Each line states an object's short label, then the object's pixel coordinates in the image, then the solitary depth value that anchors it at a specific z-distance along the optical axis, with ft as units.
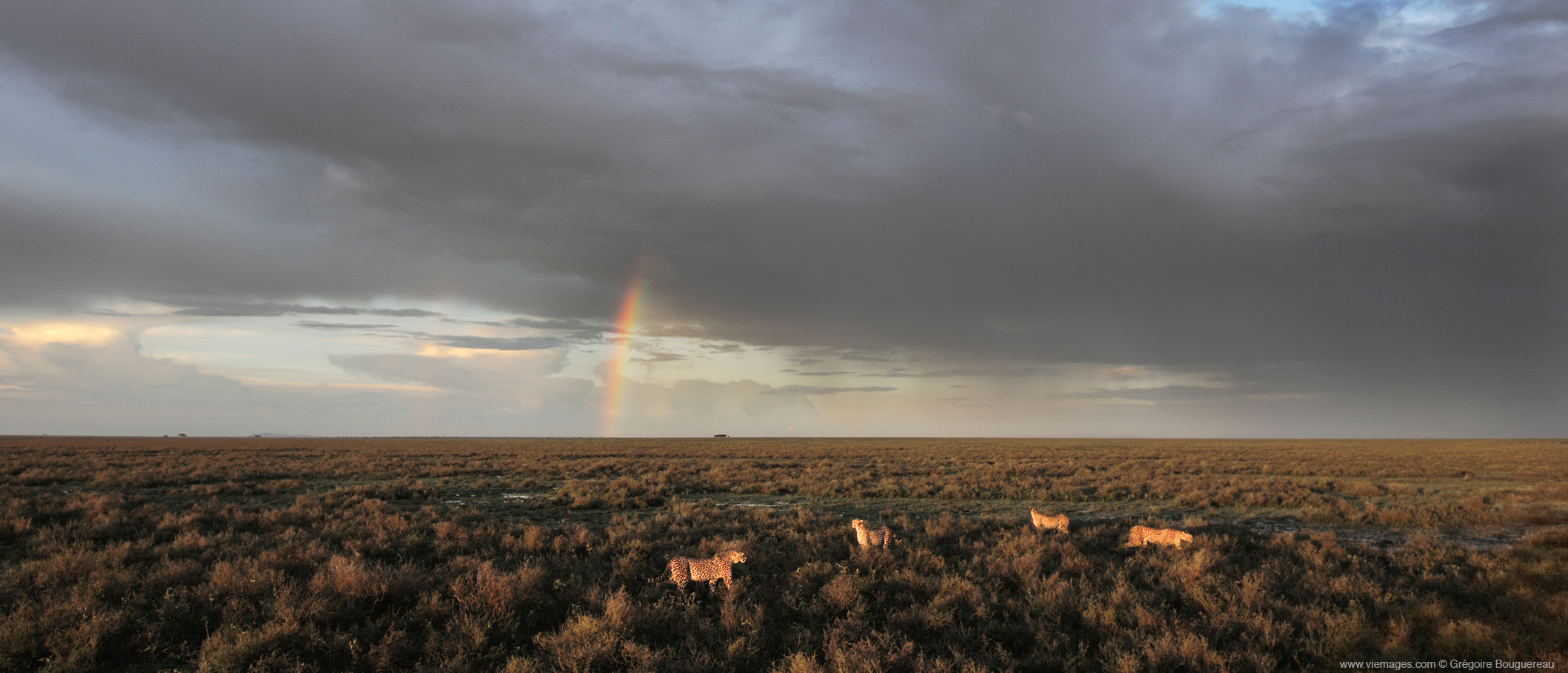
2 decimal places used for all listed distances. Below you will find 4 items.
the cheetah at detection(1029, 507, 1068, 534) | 47.19
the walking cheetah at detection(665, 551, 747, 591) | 31.86
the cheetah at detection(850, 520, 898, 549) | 39.70
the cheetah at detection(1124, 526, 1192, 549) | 40.60
